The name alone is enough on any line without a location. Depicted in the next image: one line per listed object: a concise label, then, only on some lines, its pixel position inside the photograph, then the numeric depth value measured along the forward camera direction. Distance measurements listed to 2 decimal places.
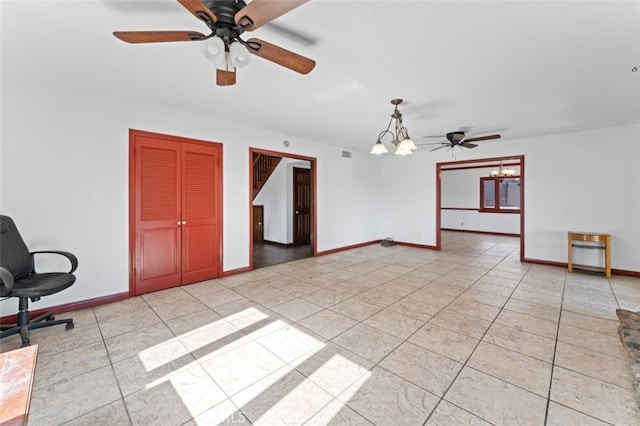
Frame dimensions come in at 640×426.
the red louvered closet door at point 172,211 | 3.48
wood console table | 4.30
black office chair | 2.23
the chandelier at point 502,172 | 8.02
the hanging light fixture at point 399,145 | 3.23
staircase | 7.41
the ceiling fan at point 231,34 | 1.43
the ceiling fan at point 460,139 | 4.63
